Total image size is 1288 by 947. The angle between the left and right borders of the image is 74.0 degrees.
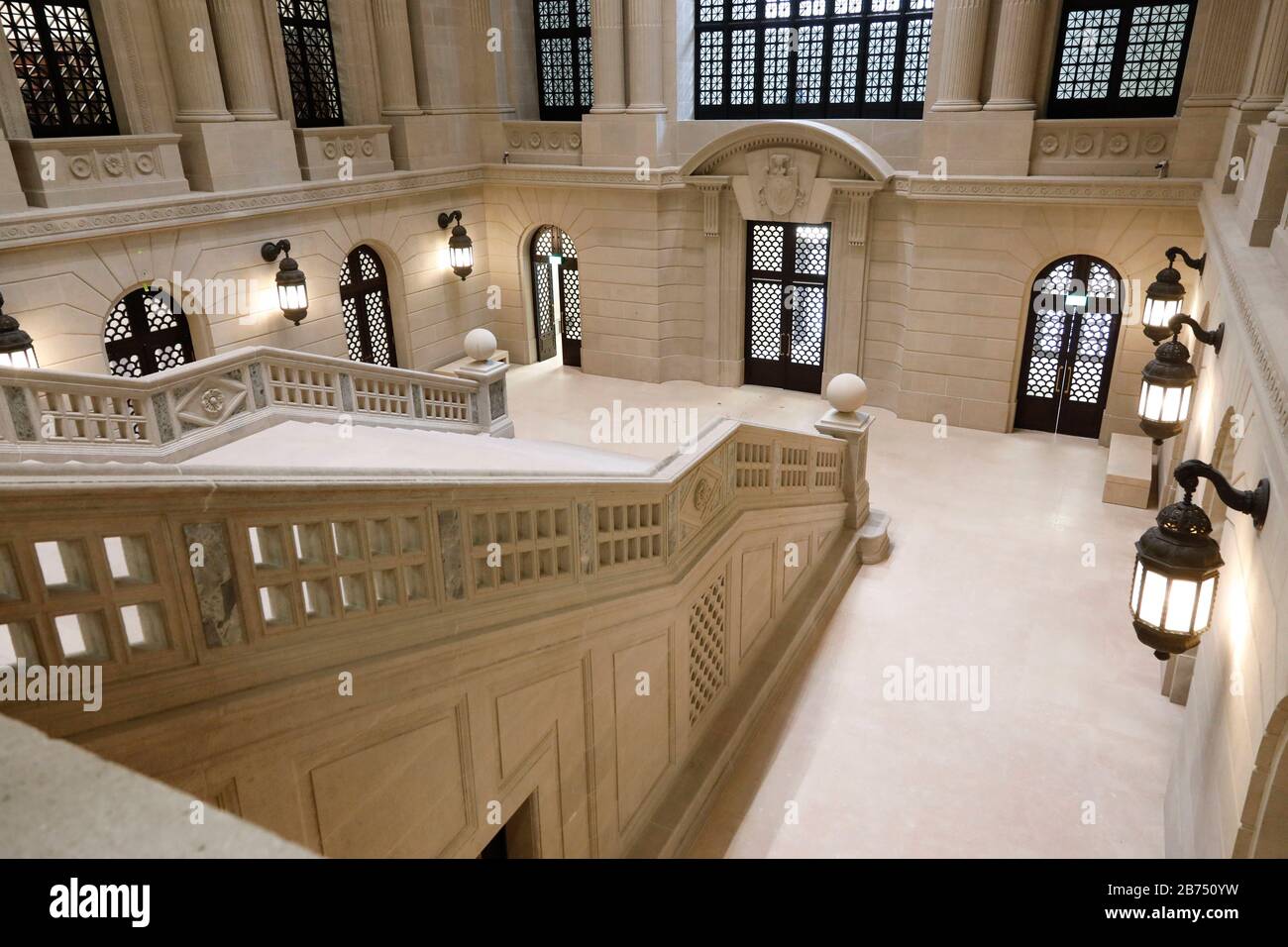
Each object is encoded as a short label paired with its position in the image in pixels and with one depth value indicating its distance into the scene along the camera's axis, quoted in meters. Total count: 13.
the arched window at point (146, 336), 11.49
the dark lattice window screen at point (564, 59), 16.41
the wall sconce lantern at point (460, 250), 16.53
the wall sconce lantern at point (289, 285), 12.97
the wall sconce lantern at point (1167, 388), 5.80
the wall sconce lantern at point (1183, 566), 3.87
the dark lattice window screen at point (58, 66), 10.39
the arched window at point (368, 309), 15.27
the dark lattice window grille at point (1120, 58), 12.11
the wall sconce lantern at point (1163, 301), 8.28
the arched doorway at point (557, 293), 17.84
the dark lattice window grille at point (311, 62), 13.73
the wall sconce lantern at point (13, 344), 8.57
